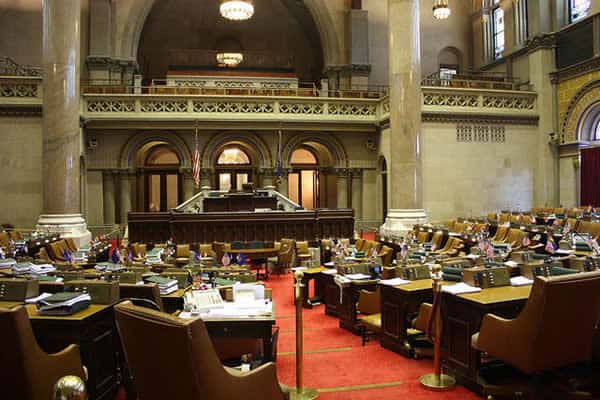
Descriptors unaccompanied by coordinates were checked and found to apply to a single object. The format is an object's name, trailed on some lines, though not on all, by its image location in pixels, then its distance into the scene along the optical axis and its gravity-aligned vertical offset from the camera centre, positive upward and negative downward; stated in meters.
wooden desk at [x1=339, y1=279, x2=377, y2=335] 6.61 -1.24
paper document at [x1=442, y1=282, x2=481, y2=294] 4.70 -0.81
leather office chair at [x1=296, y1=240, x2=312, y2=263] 11.61 -1.03
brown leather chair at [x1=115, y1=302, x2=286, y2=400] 2.29 -0.73
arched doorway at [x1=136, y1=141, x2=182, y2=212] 21.83 +1.30
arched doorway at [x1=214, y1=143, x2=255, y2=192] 22.22 +1.75
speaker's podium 13.77 -0.45
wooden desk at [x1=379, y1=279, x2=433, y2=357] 5.42 -1.15
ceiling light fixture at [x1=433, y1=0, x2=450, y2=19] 19.17 +7.54
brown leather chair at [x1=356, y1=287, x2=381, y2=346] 6.08 -1.34
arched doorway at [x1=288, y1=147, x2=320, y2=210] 23.14 +1.30
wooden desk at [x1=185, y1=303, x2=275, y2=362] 3.79 -0.91
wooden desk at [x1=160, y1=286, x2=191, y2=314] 4.58 -0.87
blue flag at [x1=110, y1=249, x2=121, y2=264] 7.01 -0.68
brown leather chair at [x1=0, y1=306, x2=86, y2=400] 2.79 -0.89
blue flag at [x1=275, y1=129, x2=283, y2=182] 18.70 +1.61
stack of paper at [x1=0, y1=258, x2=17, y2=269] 6.50 -0.69
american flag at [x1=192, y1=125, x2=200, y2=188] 17.52 +1.47
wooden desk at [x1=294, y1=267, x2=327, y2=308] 8.27 -1.36
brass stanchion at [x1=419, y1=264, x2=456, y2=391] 4.55 -1.35
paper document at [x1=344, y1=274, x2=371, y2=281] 6.73 -0.96
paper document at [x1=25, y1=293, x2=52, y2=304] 4.19 -0.76
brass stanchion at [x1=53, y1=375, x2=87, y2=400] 1.65 -0.60
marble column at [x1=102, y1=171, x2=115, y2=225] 18.98 +0.49
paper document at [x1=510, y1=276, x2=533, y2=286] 5.05 -0.80
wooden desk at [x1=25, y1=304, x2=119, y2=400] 3.69 -0.98
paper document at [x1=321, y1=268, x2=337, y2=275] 7.60 -1.01
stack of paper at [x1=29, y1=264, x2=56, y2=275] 5.85 -0.72
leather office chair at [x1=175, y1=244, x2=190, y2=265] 10.29 -0.90
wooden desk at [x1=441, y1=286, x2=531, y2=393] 4.43 -1.05
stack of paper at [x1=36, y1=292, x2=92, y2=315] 3.75 -0.72
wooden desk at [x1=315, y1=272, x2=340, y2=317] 7.39 -1.36
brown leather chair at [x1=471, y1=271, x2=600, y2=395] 3.57 -0.91
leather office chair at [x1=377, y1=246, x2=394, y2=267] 9.34 -0.93
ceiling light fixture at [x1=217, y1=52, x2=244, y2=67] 22.63 +6.79
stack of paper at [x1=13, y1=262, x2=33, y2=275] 5.85 -0.69
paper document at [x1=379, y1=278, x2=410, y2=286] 5.62 -0.87
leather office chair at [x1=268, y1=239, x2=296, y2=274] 11.52 -1.23
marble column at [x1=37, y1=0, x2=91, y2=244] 12.25 +2.37
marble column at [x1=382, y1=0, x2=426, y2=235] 13.13 +2.27
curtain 17.64 +0.93
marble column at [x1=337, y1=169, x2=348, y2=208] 20.45 +0.76
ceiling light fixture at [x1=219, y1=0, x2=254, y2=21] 17.33 +6.91
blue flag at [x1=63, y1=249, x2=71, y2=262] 8.07 -0.76
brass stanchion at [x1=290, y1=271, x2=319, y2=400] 4.30 -1.33
